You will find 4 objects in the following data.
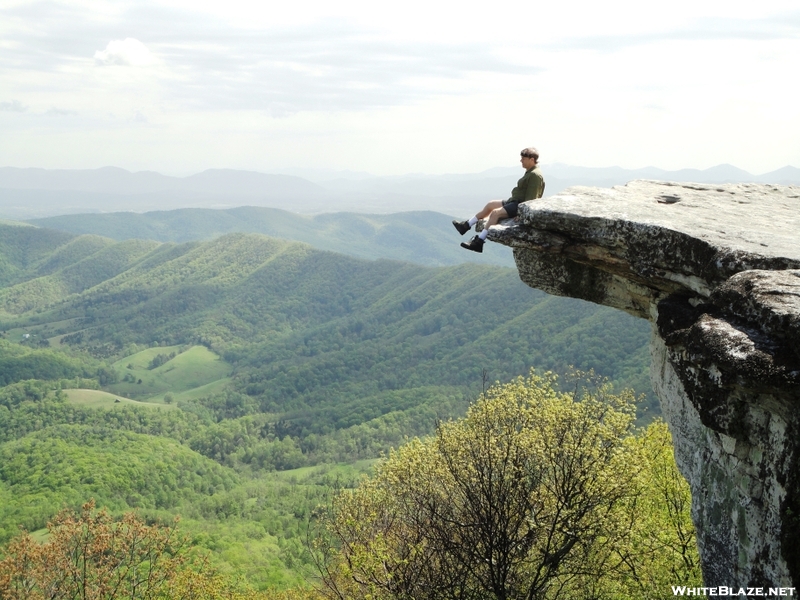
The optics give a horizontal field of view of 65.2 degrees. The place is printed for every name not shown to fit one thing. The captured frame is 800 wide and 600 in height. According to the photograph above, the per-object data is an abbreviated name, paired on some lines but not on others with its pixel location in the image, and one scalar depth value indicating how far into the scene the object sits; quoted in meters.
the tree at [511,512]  18.11
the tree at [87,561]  23.98
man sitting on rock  15.26
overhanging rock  8.65
